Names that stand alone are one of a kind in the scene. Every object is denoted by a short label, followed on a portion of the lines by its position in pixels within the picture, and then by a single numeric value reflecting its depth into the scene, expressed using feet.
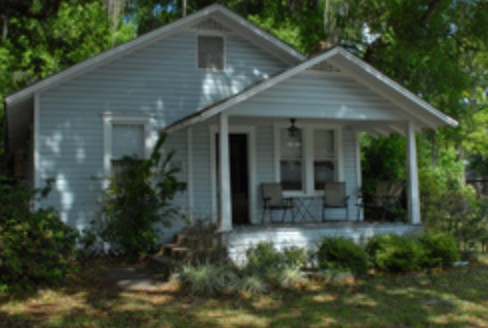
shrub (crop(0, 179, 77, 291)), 23.93
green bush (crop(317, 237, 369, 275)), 28.58
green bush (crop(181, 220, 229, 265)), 27.84
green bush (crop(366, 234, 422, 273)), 29.63
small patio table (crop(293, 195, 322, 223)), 40.75
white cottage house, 32.37
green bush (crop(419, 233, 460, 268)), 30.53
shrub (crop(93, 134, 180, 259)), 33.86
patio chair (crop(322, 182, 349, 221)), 39.65
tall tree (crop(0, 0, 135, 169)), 62.54
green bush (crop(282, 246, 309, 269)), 27.94
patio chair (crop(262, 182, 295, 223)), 38.63
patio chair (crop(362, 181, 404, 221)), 38.55
